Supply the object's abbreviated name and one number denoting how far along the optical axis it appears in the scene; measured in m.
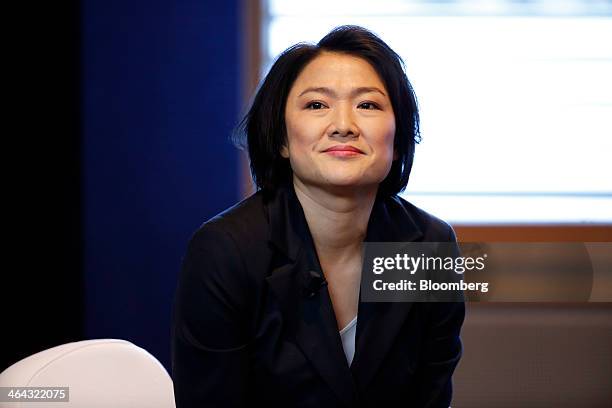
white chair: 3.59
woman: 3.58
